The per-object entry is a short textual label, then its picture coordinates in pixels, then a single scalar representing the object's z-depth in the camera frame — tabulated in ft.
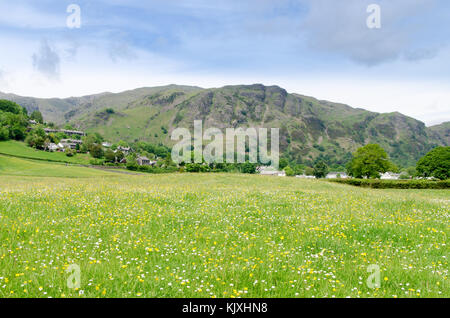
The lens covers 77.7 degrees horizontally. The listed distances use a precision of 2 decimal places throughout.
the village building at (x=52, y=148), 605.85
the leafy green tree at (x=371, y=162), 302.66
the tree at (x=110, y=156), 622.13
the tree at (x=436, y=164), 304.34
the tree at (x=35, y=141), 561.43
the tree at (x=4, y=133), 531.91
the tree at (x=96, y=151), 633.37
